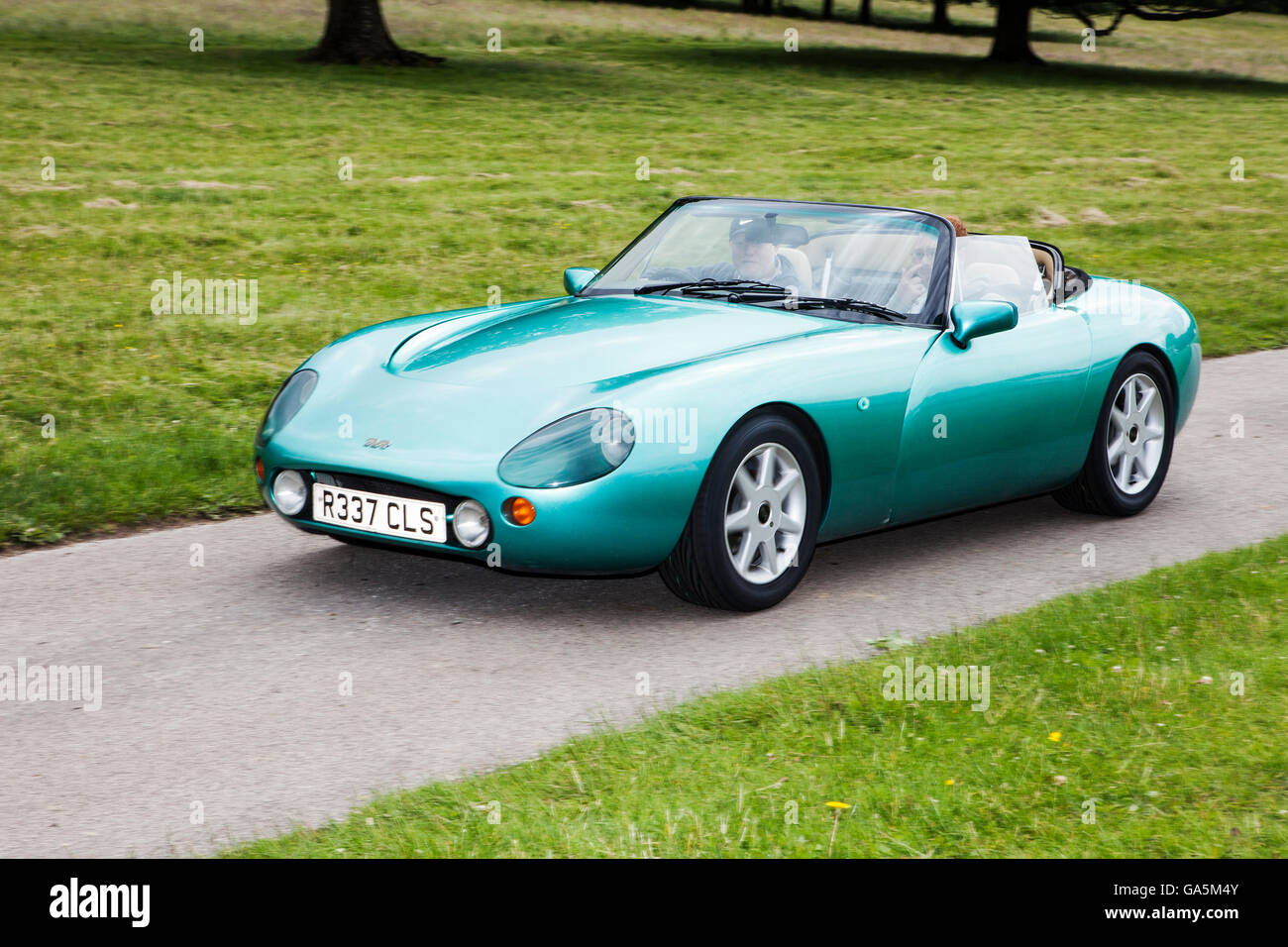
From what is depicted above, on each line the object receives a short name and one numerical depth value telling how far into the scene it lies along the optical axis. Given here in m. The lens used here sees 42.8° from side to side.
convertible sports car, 5.38
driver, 6.61
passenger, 6.51
